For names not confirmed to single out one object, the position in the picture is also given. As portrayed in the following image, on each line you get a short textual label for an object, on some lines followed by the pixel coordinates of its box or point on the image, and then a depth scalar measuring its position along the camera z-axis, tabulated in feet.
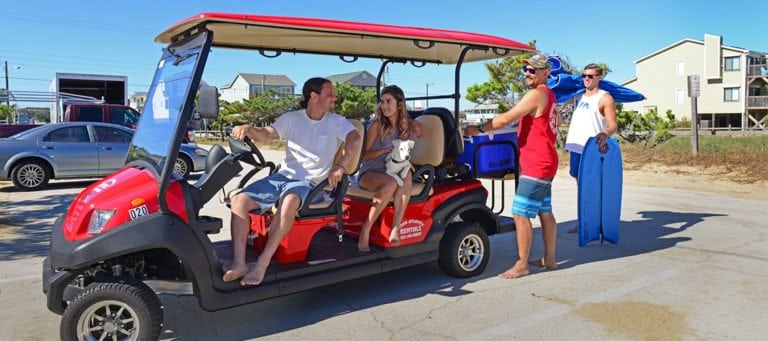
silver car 34.88
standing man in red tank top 15.99
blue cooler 17.34
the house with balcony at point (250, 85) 210.38
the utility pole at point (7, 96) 63.22
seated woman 14.62
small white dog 14.89
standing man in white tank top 19.90
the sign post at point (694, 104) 42.60
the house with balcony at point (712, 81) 143.13
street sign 42.57
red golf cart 10.61
